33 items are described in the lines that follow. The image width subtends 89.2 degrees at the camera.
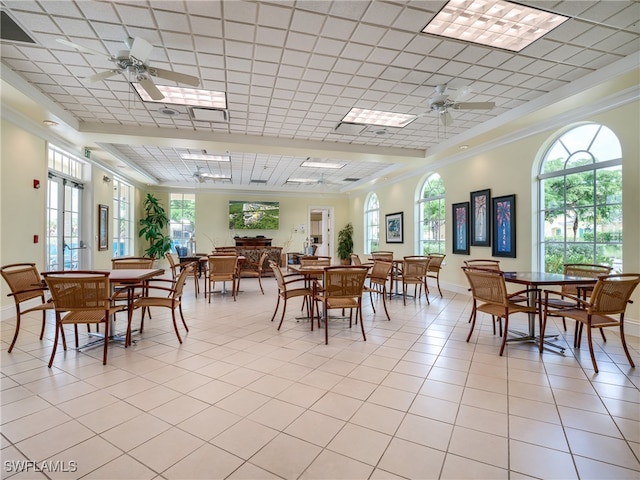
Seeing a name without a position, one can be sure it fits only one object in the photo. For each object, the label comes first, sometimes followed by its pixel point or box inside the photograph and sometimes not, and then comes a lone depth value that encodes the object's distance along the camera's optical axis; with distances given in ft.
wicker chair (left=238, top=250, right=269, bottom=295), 26.54
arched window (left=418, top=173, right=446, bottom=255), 25.44
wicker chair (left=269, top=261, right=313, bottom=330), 13.51
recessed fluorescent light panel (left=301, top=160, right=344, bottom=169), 27.84
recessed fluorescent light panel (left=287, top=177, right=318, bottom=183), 35.48
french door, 18.90
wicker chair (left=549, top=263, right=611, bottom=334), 11.22
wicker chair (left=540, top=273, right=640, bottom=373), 9.31
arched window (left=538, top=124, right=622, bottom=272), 13.79
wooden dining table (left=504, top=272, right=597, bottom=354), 10.17
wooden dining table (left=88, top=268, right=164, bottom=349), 10.51
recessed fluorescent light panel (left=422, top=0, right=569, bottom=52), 9.11
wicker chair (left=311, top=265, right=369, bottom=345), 12.14
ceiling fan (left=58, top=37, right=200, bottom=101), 9.83
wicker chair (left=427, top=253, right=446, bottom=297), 20.01
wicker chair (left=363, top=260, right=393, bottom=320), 15.94
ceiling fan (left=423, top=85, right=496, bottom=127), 12.96
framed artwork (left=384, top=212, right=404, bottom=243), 30.32
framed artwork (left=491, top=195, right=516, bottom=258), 18.43
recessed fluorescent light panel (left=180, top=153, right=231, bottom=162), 25.31
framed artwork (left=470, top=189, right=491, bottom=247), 20.24
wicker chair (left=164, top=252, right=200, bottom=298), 20.71
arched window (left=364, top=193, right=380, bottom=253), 36.24
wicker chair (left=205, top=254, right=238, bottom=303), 19.26
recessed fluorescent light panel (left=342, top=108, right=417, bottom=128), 16.74
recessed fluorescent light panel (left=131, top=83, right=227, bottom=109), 13.94
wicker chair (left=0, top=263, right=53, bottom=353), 10.40
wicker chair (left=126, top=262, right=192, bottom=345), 11.43
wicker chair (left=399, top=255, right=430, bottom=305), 18.51
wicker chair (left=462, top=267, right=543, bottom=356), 10.52
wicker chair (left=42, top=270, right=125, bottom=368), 9.45
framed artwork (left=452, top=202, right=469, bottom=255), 22.15
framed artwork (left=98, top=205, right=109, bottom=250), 24.24
